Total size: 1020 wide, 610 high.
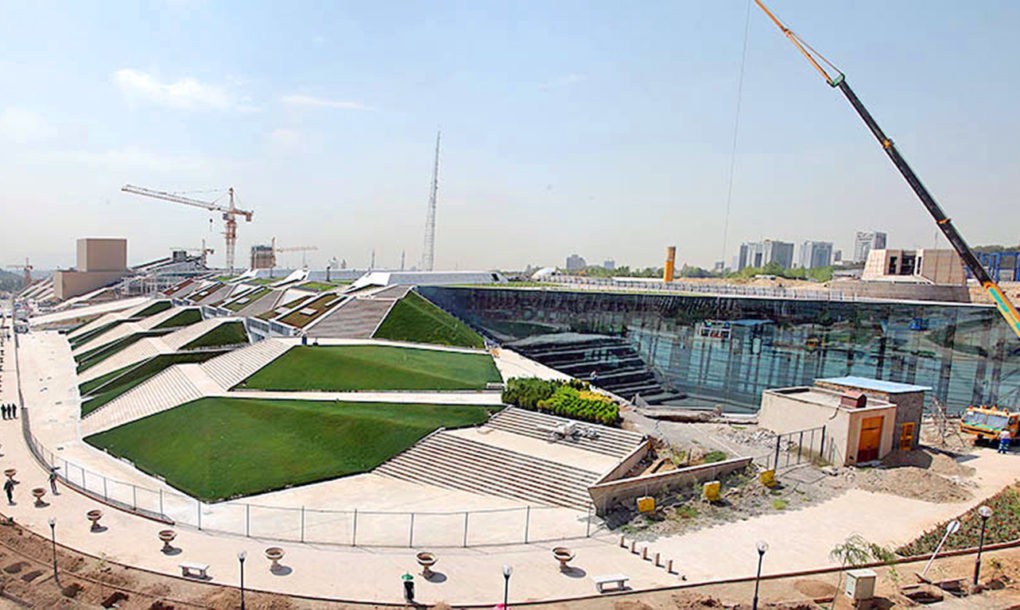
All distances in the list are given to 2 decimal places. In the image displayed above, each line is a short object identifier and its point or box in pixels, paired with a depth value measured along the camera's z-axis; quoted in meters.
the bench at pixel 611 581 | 14.67
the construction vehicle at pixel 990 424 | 29.23
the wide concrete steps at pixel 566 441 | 24.72
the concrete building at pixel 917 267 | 47.59
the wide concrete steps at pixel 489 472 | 21.55
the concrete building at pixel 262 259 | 136.41
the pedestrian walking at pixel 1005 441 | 28.47
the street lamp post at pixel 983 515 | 14.85
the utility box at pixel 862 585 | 13.80
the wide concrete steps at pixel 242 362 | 36.31
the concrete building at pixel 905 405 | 26.83
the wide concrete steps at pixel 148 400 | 33.19
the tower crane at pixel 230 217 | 164.75
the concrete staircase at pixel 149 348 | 47.75
